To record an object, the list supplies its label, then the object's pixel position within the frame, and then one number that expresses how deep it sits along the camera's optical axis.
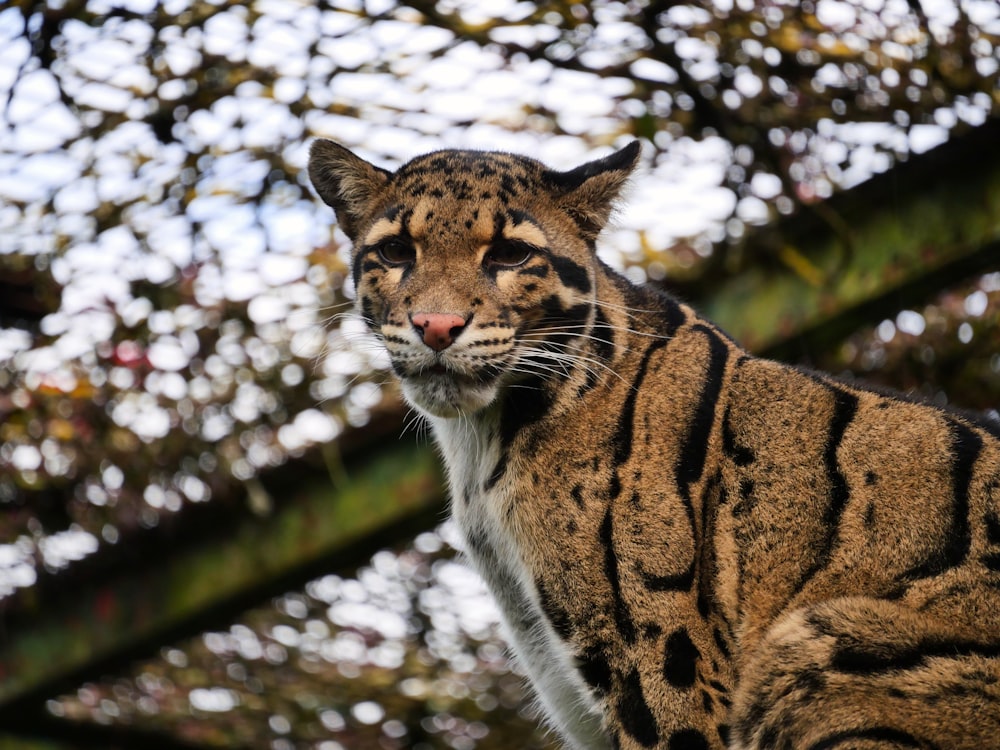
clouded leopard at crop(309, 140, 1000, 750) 10.19
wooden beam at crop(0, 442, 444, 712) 17.25
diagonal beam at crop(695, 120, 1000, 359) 14.84
